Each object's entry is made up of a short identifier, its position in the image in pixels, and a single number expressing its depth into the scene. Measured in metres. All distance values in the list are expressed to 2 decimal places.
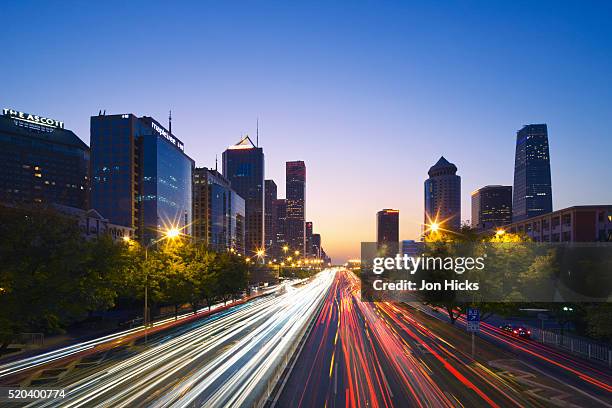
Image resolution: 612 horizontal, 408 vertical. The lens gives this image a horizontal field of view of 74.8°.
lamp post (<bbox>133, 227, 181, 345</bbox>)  42.38
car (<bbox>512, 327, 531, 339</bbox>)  39.09
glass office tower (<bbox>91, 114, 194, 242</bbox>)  148.12
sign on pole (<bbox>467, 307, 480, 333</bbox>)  28.59
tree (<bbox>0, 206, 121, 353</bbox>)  22.11
